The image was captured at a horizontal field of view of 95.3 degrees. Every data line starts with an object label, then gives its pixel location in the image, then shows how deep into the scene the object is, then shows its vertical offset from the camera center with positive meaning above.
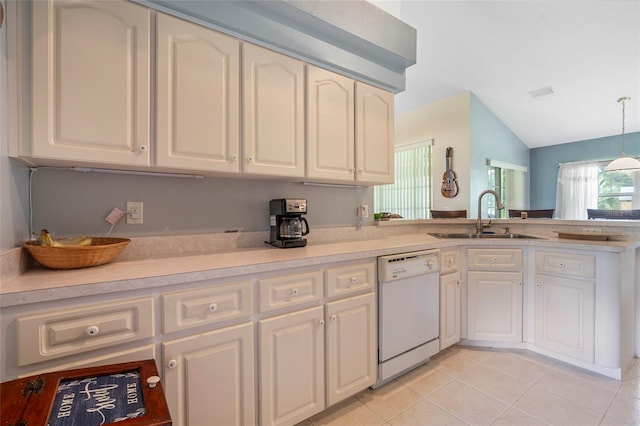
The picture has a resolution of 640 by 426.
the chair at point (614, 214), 3.07 -0.05
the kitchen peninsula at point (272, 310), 0.97 -0.45
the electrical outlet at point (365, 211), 2.54 +0.00
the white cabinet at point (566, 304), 2.00 -0.67
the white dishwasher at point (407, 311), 1.81 -0.67
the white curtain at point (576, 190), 6.02 +0.44
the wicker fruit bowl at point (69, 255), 1.13 -0.18
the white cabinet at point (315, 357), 1.38 -0.77
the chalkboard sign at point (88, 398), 0.68 -0.49
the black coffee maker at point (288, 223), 1.85 -0.08
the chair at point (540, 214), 3.21 -0.04
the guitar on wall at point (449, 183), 5.05 +0.49
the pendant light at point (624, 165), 3.88 +0.62
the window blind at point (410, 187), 5.59 +0.48
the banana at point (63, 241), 1.18 -0.13
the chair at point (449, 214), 3.21 -0.04
